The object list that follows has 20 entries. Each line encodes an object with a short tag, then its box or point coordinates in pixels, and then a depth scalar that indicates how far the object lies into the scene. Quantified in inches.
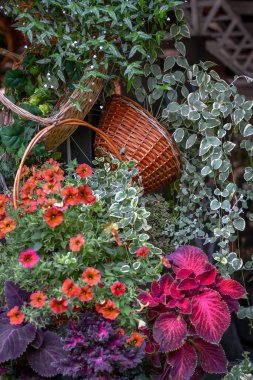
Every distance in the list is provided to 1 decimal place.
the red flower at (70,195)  67.2
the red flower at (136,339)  65.6
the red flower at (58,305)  64.2
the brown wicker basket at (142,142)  77.2
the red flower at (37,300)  64.2
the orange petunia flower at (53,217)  66.4
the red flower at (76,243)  65.1
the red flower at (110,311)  65.1
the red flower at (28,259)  64.9
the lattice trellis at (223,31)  87.8
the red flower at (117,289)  65.0
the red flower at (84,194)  68.0
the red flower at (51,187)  68.1
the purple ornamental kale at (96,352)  63.4
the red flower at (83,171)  70.5
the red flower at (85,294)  64.0
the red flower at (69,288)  63.6
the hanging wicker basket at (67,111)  72.9
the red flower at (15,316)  64.4
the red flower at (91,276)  64.3
